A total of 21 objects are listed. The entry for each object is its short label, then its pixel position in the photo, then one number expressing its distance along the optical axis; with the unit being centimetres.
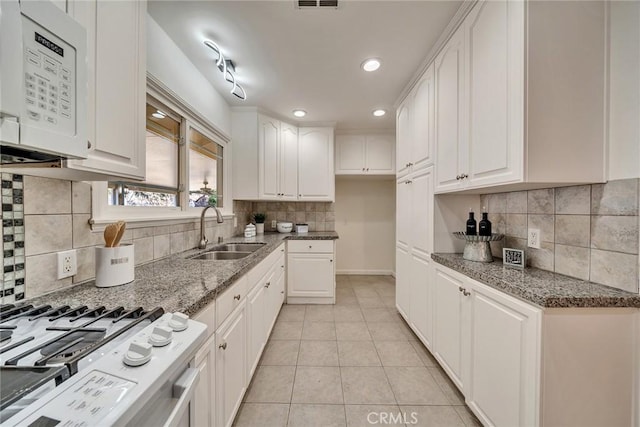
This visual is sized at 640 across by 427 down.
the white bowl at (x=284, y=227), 334
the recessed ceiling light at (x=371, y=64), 192
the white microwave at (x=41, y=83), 50
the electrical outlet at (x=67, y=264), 96
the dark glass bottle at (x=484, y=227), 155
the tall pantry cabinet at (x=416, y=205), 188
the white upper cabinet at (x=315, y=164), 330
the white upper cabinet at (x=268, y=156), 300
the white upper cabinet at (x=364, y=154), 365
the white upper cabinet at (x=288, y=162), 323
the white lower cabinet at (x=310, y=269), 299
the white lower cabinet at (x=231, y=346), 96
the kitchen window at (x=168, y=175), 132
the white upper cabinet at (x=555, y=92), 105
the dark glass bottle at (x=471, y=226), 164
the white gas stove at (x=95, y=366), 38
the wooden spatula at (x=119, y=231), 103
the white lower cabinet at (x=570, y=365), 94
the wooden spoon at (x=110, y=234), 101
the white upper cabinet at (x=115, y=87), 82
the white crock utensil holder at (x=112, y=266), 99
